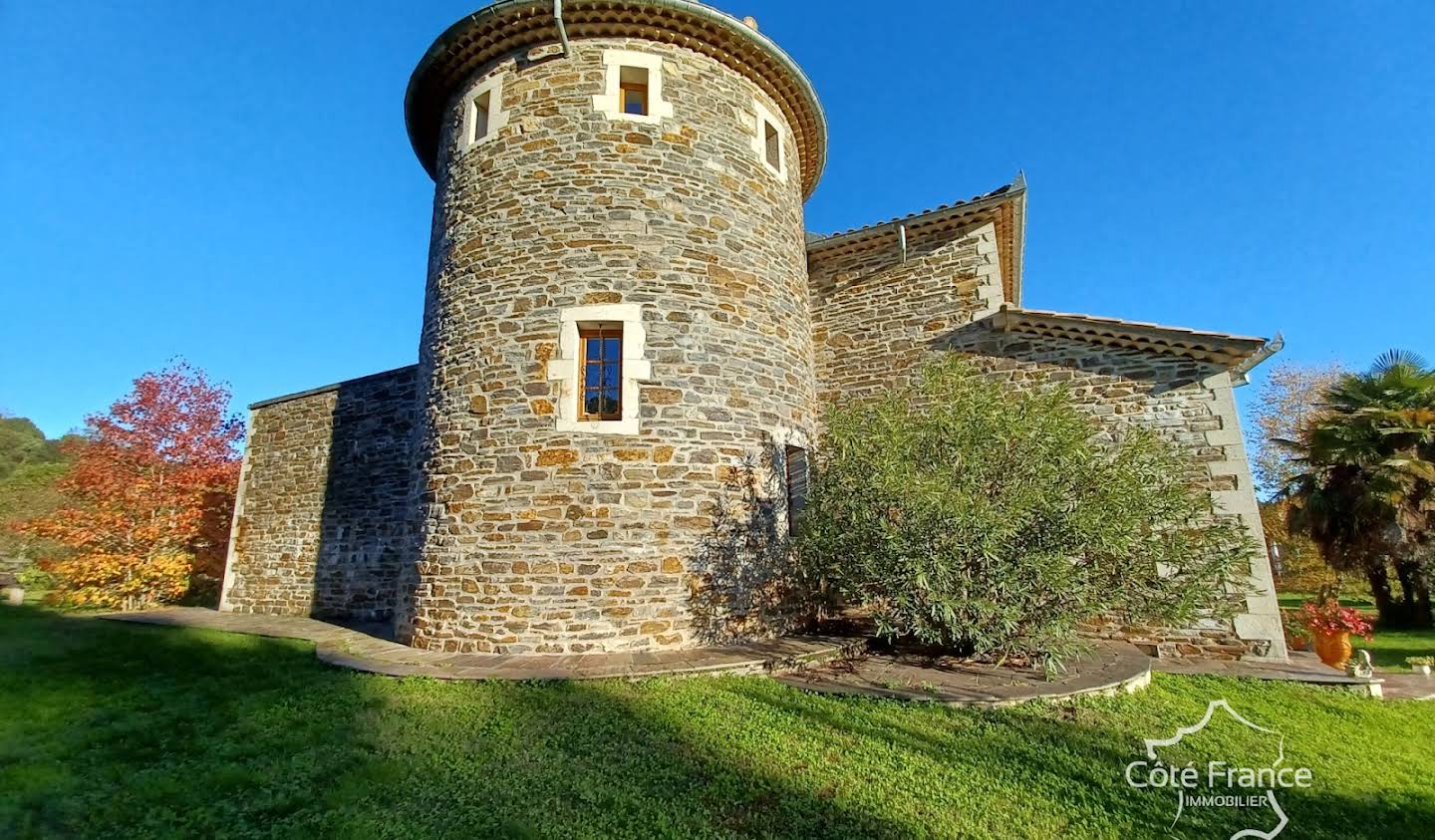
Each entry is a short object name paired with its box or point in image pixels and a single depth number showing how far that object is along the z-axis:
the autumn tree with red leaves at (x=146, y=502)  12.01
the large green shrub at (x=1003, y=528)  5.77
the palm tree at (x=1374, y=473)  11.48
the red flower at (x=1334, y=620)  7.14
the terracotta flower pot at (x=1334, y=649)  7.07
